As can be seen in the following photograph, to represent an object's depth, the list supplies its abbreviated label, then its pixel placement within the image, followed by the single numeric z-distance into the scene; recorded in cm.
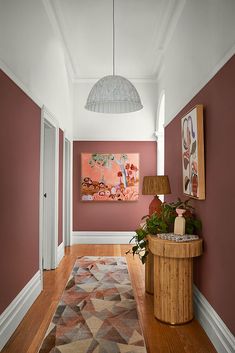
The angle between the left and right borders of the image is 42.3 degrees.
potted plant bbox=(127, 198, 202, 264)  298
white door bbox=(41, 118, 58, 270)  442
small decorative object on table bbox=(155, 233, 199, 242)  270
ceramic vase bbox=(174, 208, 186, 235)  285
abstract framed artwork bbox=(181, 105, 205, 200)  272
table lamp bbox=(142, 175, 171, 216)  356
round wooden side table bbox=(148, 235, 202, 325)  269
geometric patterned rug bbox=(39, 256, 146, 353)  234
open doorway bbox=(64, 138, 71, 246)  603
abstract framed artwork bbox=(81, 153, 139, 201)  630
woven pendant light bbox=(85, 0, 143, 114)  313
